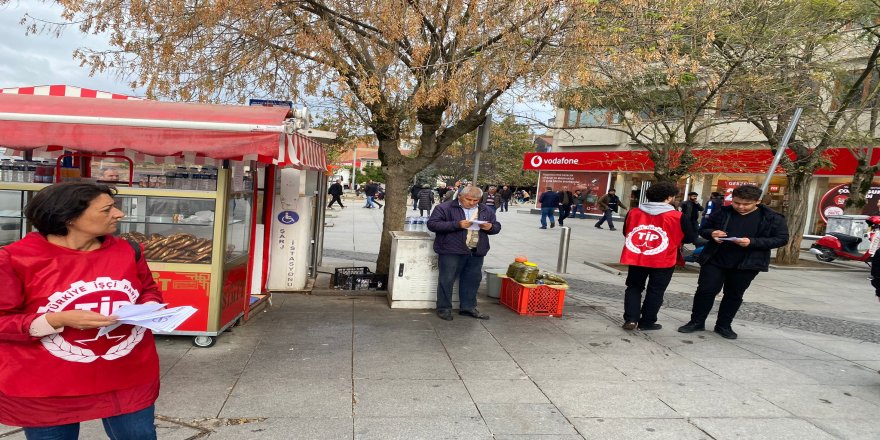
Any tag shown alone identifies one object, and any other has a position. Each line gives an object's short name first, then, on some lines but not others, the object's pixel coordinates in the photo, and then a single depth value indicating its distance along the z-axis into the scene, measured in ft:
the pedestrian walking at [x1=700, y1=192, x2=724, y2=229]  47.09
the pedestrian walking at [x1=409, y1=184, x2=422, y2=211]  88.02
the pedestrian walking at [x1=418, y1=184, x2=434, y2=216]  68.18
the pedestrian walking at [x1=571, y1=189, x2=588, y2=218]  84.44
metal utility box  20.80
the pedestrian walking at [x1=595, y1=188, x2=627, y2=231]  63.16
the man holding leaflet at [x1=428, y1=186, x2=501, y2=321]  19.24
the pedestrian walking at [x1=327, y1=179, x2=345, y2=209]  78.59
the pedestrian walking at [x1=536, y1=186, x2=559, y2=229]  63.77
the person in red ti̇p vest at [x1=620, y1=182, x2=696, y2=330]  18.20
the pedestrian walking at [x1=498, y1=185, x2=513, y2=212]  90.16
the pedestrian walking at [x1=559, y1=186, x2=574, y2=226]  65.41
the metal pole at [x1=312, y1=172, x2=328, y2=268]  24.94
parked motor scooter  42.45
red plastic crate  20.75
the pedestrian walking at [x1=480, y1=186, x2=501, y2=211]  63.86
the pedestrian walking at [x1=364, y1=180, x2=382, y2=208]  86.79
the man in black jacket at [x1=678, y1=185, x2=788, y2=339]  17.61
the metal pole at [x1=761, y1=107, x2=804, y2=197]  19.76
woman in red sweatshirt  6.21
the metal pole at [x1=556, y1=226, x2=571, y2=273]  30.91
